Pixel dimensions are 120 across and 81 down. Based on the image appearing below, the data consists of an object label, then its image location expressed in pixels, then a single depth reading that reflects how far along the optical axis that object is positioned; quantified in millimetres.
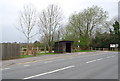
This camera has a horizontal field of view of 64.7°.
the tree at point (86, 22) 29231
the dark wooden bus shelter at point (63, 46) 21668
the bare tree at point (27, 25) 18738
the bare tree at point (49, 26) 22896
